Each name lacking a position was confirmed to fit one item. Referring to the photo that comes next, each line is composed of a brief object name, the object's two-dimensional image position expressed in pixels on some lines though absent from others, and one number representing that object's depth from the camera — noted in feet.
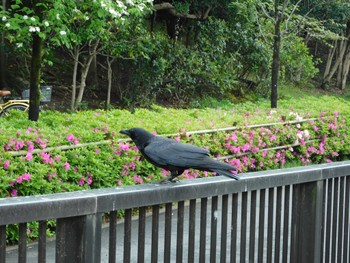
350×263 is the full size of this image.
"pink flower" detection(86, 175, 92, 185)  37.74
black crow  15.71
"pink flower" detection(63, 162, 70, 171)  36.33
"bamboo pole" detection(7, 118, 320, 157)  35.16
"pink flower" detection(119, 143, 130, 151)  40.37
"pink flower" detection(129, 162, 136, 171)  40.64
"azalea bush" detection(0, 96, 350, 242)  34.90
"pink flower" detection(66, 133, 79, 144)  38.36
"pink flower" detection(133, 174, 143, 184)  40.74
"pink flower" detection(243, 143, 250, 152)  52.42
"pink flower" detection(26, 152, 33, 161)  34.70
